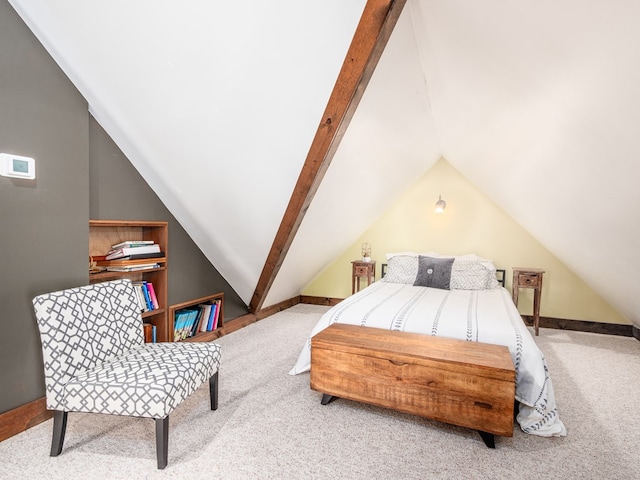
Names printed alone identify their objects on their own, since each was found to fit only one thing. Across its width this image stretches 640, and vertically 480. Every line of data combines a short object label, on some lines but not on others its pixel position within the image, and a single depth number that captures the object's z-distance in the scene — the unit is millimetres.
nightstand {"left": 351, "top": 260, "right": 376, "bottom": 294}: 4434
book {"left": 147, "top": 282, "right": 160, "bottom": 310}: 2816
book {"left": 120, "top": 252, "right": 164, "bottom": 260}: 2563
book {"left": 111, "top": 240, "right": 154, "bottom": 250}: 2559
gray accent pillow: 3662
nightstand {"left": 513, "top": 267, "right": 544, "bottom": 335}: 3702
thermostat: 1775
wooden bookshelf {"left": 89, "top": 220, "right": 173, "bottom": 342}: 2545
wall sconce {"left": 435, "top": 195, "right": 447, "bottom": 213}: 4318
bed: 1899
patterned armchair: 1539
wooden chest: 1729
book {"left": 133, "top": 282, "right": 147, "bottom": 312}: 2715
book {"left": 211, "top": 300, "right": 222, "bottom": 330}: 3520
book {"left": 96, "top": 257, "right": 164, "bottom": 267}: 2488
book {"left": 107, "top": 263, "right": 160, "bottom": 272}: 2492
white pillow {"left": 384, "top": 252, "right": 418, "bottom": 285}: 3918
